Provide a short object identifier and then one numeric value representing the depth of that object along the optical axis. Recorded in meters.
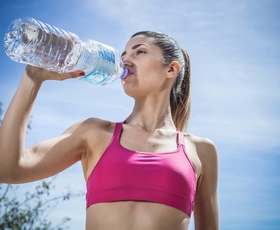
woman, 2.11
